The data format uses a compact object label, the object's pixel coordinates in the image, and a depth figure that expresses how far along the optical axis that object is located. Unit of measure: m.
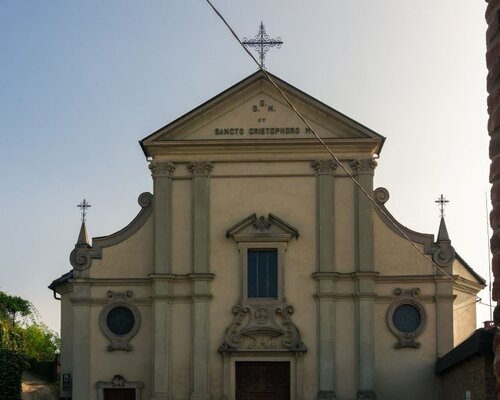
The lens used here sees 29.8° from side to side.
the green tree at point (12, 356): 28.52
